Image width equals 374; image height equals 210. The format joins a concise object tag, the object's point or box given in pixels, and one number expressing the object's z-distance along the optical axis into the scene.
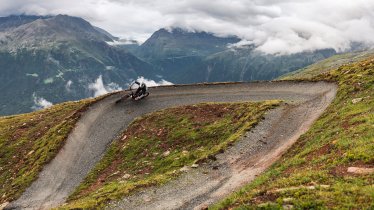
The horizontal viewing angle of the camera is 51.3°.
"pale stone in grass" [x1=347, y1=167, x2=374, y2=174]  23.38
